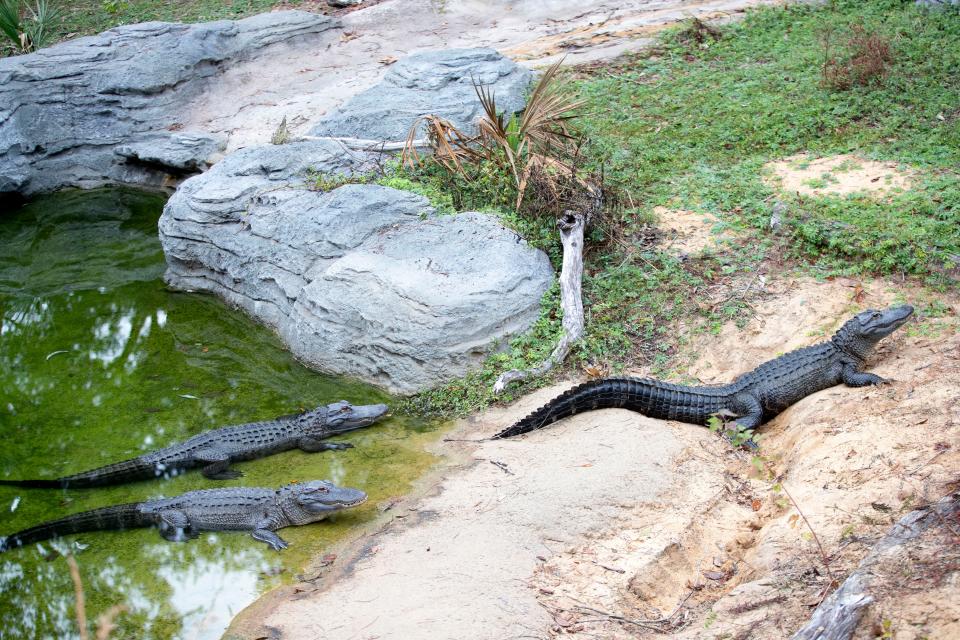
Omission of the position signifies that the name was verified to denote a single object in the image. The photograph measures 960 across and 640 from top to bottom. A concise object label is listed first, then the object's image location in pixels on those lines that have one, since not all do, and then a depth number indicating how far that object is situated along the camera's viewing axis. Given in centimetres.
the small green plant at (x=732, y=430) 515
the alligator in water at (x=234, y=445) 573
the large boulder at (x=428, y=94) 930
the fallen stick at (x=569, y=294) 622
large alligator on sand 552
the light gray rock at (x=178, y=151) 1038
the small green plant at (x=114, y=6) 1475
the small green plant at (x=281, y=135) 931
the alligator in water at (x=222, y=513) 512
